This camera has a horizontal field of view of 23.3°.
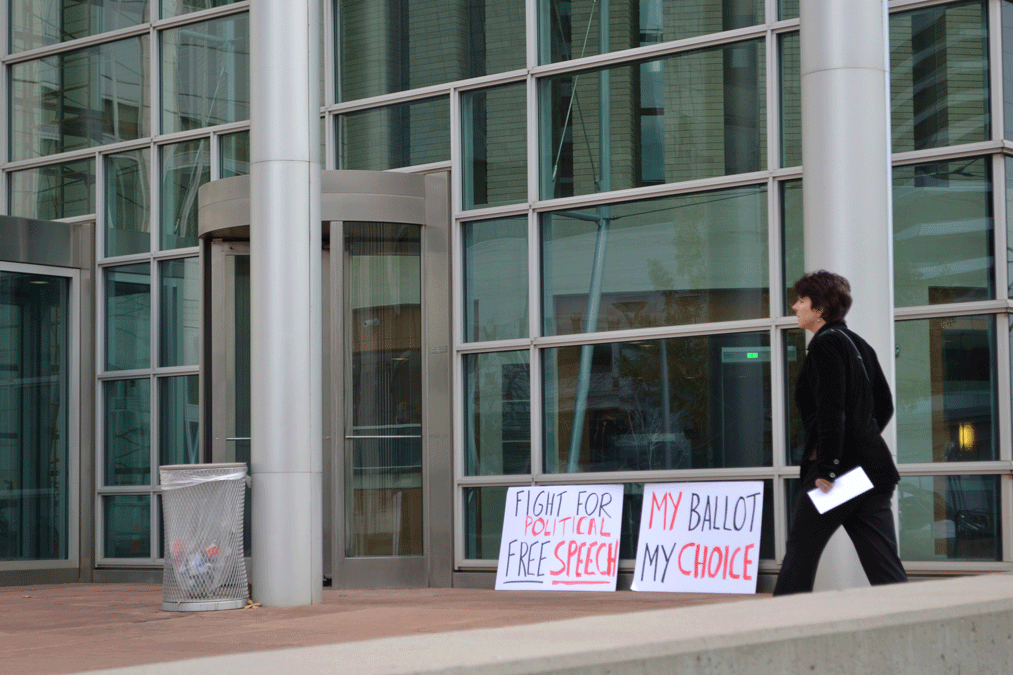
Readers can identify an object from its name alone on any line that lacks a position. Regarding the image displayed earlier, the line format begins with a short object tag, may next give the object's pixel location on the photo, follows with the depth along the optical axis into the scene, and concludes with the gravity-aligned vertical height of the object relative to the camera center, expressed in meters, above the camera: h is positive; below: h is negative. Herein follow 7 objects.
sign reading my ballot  17.30 -0.88
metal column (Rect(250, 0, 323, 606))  16.04 +0.71
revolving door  19.20 +0.42
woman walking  10.69 -0.21
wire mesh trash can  15.96 -0.77
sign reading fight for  18.43 -0.93
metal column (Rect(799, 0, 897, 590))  13.73 +1.40
